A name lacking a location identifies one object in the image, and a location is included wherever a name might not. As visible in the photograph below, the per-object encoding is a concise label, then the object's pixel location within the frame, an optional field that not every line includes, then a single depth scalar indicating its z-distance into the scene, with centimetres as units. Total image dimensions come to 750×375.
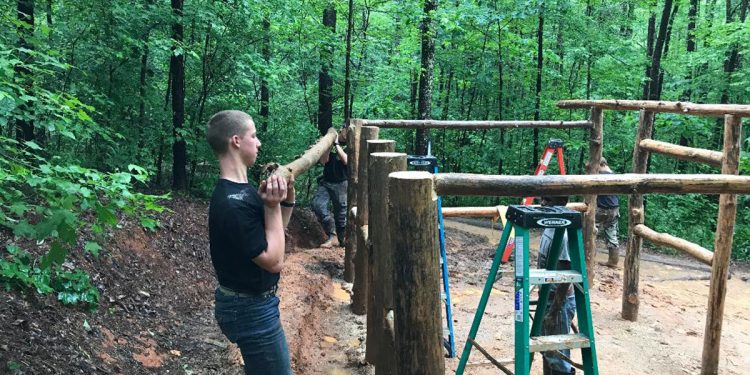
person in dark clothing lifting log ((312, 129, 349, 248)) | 794
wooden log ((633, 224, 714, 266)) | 462
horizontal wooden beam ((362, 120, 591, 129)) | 622
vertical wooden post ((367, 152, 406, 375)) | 308
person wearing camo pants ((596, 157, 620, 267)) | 807
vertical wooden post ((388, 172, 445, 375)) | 202
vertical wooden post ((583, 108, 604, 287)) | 644
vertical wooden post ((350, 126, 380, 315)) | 514
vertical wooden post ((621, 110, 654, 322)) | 553
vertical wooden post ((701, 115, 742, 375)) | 430
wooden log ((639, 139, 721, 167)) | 453
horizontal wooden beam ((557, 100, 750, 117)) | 420
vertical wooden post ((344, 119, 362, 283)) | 599
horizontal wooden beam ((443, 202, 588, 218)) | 563
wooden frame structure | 204
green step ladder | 249
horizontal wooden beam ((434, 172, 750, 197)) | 227
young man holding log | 221
